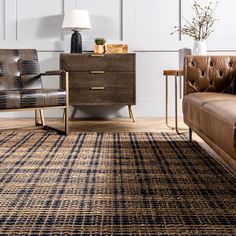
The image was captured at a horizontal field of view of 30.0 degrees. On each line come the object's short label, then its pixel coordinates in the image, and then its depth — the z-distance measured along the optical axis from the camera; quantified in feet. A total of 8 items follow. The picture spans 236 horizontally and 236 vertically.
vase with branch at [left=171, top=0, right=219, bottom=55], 12.96
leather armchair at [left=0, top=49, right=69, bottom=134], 9.44
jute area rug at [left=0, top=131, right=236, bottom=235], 4.19
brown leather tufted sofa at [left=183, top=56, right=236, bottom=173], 5.51
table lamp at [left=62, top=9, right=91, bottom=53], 12.03
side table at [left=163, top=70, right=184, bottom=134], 10.06
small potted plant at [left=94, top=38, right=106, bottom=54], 12.41
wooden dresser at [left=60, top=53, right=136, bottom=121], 12.00
